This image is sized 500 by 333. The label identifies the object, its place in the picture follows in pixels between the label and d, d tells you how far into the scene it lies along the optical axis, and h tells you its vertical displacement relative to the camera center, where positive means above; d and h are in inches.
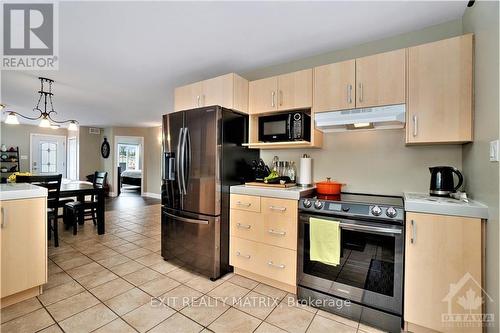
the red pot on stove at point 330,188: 87.7 -8.7
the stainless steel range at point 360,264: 64.4 -30.3
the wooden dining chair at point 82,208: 147.5 -29.3
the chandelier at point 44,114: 139.3 +31.7
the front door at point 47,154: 298.7 +13.5
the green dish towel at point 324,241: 70.6 -24.1
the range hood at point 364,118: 74.5 +16.7
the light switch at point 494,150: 49.2 +3.8
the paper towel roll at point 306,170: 99.1 -2.0
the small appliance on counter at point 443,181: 70.8 -4.6
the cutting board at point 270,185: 90.9 -8.1
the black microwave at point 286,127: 91.7 +16.1
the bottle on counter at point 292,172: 104.0 -3.1
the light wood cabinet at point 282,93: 91.7 +31.2
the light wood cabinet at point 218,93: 100.2 +33.5
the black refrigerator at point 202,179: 92.9 -6.5
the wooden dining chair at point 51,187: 114.3 -13.0
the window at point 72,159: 313.2 +6.6
